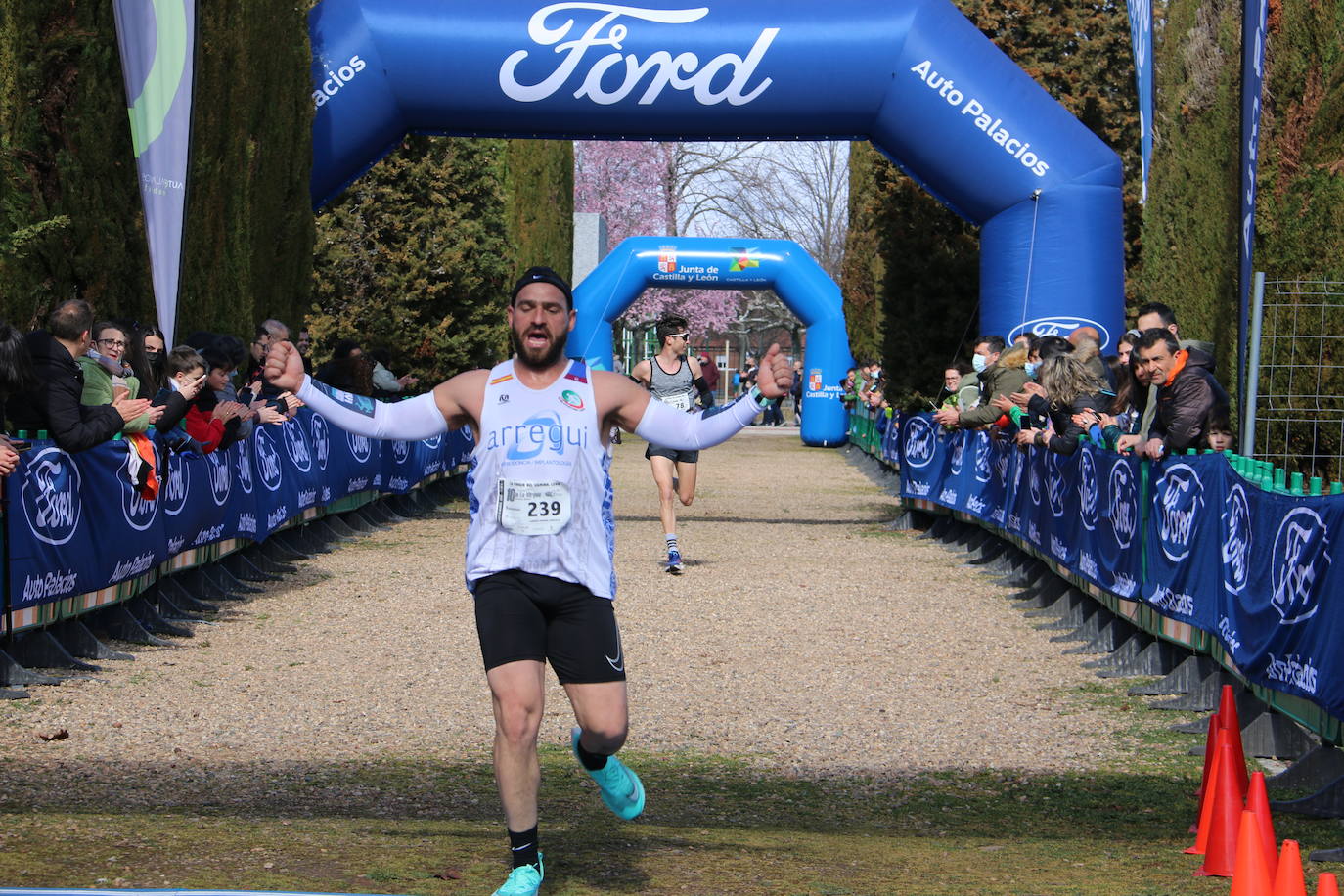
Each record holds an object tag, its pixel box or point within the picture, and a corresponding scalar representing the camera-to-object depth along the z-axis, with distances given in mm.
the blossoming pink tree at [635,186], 63906
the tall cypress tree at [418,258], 26453
